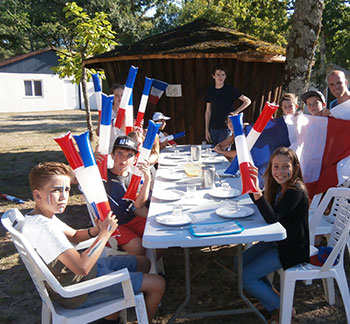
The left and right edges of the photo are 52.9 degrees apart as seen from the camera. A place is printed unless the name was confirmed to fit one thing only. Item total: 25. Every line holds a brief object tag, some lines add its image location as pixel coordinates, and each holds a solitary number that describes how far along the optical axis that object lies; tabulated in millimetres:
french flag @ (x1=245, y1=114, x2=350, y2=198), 4004
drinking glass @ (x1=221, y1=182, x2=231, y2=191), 3234
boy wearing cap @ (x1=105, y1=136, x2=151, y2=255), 3213
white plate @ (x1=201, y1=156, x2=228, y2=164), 4605
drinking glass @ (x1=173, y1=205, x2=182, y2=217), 2621
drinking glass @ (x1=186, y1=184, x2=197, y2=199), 3229
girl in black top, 2648
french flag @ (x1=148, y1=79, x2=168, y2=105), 7590
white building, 26016
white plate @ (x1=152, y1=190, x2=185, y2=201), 3104
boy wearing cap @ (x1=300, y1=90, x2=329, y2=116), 4461
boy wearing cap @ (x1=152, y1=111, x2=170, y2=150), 5461
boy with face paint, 2117
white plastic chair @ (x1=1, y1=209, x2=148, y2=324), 2082
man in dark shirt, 5660
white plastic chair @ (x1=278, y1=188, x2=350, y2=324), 2670
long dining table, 2293
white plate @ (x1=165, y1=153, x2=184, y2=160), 4927
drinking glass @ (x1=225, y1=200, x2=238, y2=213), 2711
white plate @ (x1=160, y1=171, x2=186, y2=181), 3795
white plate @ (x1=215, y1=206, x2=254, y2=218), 2617
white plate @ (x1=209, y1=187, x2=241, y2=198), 3122
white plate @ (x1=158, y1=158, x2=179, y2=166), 4526
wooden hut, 7152
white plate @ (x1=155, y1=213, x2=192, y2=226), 2504
